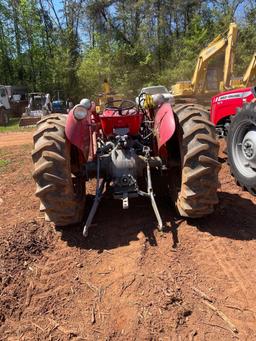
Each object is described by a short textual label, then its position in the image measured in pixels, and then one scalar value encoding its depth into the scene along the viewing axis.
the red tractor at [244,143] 5.30
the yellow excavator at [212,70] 12.88
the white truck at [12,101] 25.69
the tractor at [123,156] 3.88
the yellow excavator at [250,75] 9.85
